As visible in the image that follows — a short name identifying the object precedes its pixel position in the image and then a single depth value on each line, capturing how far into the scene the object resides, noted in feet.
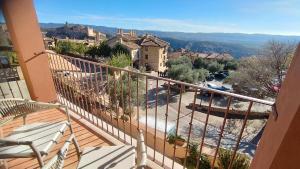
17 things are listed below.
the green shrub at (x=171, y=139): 14.79
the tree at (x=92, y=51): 70.50
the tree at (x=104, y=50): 67.65
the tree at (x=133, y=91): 27.53
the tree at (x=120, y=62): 40.60
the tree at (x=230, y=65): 76.73
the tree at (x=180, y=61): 61.90
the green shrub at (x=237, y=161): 9.89
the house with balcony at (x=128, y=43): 68.31
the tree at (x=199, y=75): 48.83
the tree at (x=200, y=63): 73.89
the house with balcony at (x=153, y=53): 71.30
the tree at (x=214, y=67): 71.89
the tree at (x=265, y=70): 29.39
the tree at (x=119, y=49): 66.11
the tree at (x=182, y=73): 47.15
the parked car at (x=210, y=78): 65.15
